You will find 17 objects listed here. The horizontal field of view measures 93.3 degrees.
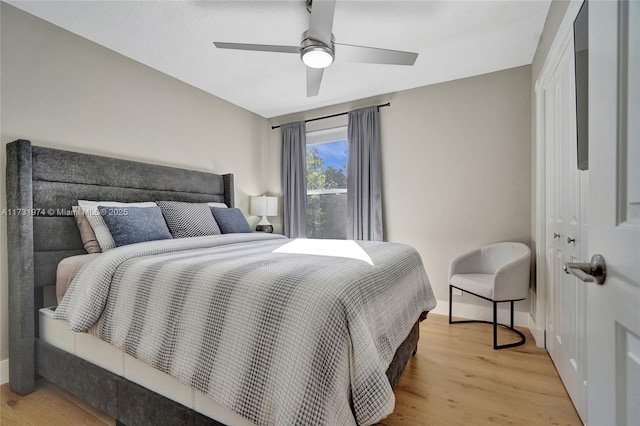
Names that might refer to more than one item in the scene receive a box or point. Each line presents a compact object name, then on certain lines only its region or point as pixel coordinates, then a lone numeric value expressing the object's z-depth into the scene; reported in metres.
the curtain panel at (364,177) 3.65
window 4.14
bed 1.07
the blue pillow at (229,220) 3.11
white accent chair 2.49
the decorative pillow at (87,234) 2.20
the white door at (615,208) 0.58
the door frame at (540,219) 2.43
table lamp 4.05
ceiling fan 1.89
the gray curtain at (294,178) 4.22
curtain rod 3.64
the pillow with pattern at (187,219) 2.67
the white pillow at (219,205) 3.30
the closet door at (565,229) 1.63
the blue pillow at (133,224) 2.17
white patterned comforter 0.99
